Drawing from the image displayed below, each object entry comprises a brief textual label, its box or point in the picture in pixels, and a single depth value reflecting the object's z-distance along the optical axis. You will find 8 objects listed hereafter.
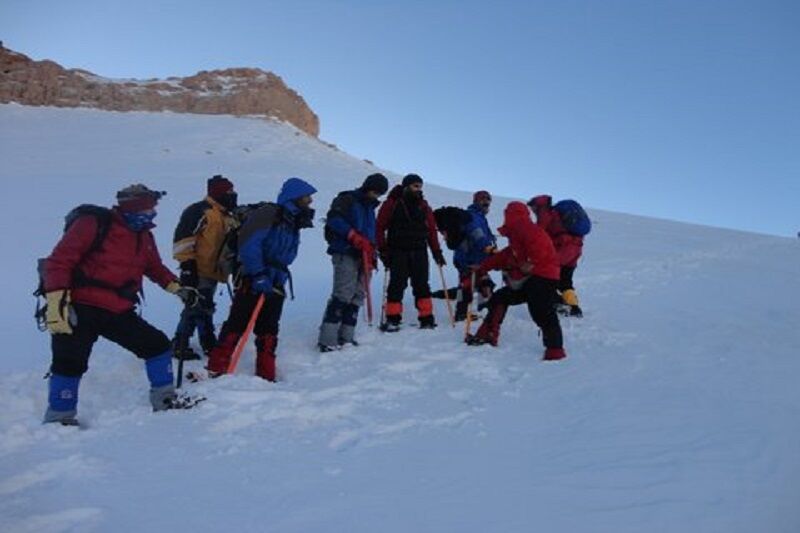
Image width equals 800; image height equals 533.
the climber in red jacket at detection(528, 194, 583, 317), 8.77
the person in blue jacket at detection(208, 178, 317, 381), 6.16
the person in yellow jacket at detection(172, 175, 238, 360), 6.68
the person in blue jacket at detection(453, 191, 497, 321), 8.75
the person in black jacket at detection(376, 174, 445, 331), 8.02
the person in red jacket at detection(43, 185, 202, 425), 4.83
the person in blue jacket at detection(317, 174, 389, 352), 7.23
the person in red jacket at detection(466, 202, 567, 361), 6.93
